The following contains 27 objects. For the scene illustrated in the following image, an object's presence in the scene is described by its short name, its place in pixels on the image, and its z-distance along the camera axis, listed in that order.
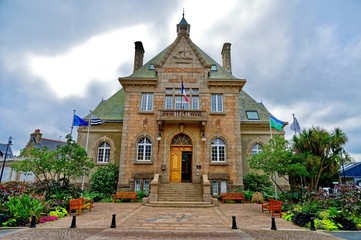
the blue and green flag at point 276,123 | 20.11
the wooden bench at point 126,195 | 17.64
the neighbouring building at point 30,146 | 37.35
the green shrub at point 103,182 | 19.61
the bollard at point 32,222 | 9.16
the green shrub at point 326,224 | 9.26
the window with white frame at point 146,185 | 19.60
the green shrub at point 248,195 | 18.39
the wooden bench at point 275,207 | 12.12
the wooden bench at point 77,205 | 12.11
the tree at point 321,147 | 16.56
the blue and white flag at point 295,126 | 19.31
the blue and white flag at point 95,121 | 21.66
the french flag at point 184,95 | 19.92
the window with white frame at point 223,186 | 19.55
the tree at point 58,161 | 14.02
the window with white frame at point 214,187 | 19.64
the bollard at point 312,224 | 9.06
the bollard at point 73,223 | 9.03
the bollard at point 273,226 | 9.01
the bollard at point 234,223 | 9.10
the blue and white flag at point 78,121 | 20.93
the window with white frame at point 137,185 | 19.73
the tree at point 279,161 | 13.83
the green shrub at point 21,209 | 9.52
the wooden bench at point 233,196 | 17.66
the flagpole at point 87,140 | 20.04
